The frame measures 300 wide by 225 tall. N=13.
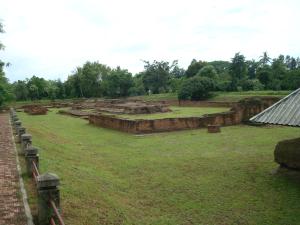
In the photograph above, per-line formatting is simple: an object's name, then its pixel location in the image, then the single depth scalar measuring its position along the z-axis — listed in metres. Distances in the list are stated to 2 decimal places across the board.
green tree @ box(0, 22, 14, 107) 24.21
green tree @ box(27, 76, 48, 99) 52.50
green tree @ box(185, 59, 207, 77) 50.73
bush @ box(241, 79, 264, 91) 37.77
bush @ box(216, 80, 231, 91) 38.53
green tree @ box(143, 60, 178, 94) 54.08
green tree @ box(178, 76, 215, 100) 34.94
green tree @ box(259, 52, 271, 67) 52.38
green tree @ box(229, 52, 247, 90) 41.56
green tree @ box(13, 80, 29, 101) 51.71
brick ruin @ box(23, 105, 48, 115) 27.81
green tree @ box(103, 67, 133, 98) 50.87
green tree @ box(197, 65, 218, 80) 42.97
